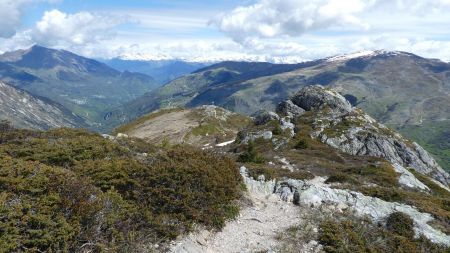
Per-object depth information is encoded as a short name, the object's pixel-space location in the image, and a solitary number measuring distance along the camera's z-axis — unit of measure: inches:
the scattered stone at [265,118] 3408.0
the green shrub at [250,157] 1752.8
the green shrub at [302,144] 2332.7
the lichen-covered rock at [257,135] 2685.3
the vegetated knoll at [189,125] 4404.5
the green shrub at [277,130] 2785.4
